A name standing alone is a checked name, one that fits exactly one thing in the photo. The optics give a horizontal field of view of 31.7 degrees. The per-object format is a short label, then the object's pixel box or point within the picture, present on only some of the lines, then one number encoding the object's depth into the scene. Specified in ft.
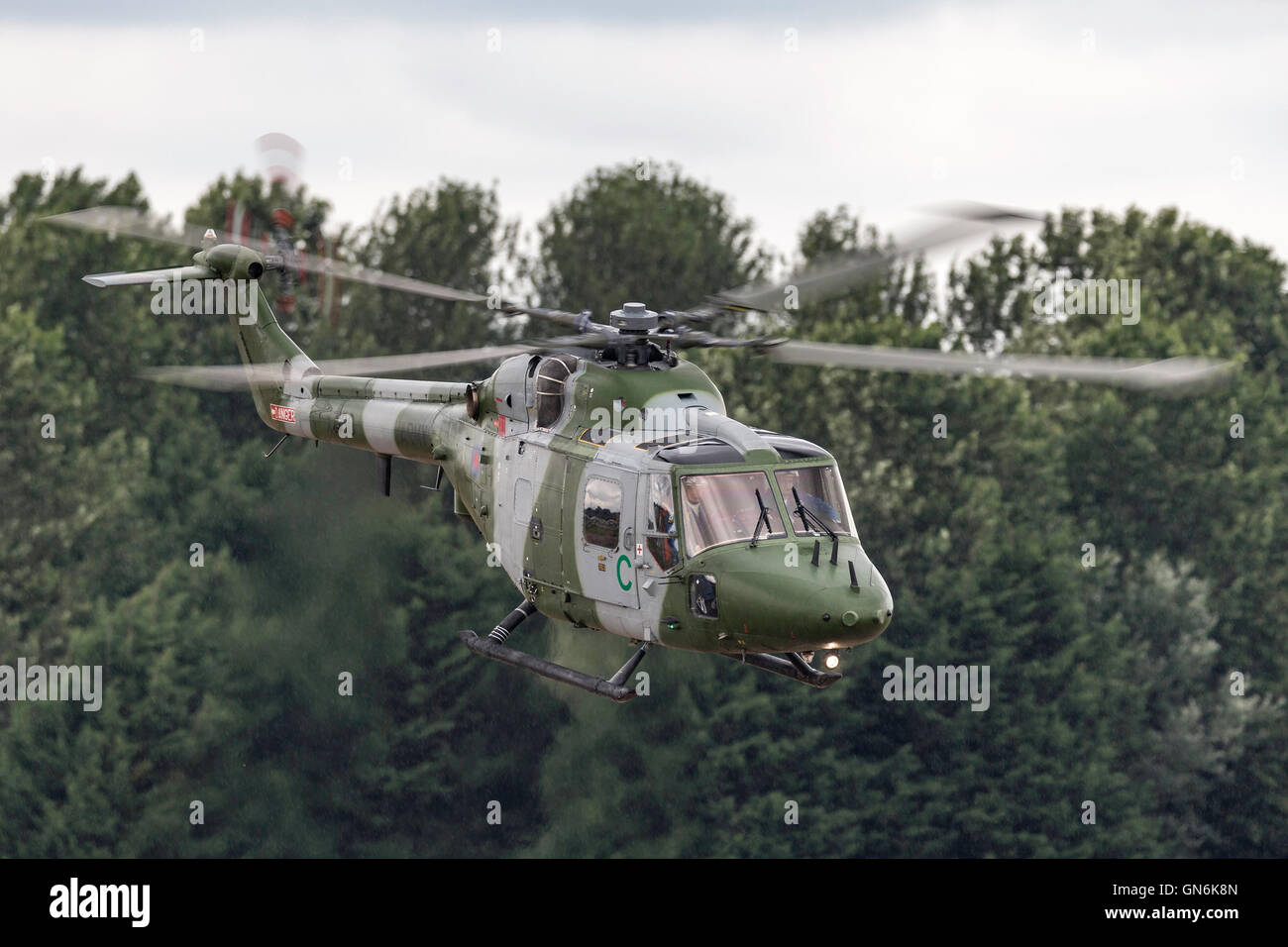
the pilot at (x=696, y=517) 87.81
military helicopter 86.07
